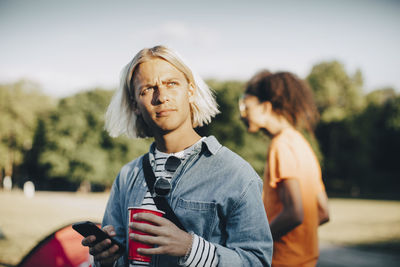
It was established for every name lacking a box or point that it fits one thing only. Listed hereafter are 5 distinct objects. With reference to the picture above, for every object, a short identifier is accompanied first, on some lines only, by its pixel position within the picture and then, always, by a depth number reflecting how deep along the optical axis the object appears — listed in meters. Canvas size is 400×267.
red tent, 3.07
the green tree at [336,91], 36.58
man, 1.44
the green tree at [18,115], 42.31
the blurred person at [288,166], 2.33
